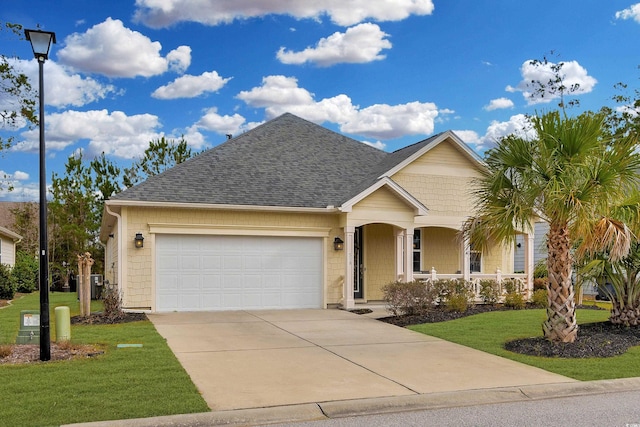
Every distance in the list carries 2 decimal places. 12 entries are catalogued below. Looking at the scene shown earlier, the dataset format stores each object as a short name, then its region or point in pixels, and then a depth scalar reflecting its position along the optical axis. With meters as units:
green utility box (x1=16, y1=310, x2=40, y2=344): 10.26
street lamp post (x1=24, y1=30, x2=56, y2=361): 8.90
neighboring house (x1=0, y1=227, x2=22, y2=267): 28.66
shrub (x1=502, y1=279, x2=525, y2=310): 16.86
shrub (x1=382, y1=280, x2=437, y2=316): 14.76
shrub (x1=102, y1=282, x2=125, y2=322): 14.45
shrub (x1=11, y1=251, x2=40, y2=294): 29.08
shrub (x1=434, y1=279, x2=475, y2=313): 15.39
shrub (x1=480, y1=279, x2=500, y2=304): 17.48
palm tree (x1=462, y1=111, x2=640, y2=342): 9.61
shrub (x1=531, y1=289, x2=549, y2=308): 17.11
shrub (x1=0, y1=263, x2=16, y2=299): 24.17
